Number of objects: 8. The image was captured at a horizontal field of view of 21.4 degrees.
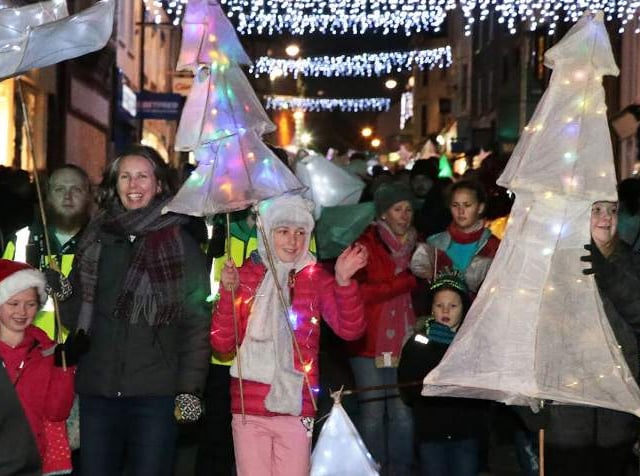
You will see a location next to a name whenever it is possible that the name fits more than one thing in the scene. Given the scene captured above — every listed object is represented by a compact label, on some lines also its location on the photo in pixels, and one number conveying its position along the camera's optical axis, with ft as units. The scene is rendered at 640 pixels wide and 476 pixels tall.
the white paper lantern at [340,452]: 27.74
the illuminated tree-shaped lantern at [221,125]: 30.67
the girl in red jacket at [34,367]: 25.34
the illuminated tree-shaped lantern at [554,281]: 26.04
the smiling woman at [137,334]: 26.55
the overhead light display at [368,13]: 74.16
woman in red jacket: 37.05
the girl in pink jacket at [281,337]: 26.96
